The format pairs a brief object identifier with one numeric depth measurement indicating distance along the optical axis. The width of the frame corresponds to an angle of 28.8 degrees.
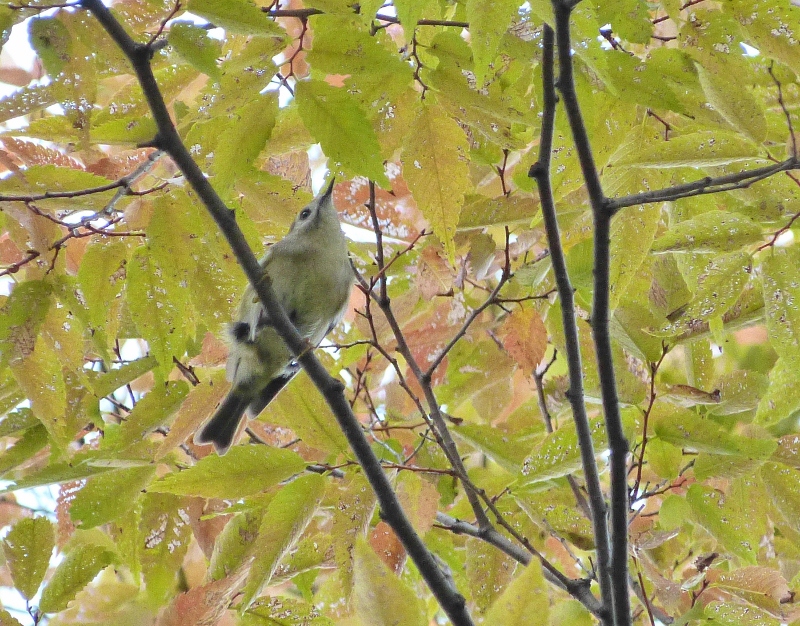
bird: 6.86
